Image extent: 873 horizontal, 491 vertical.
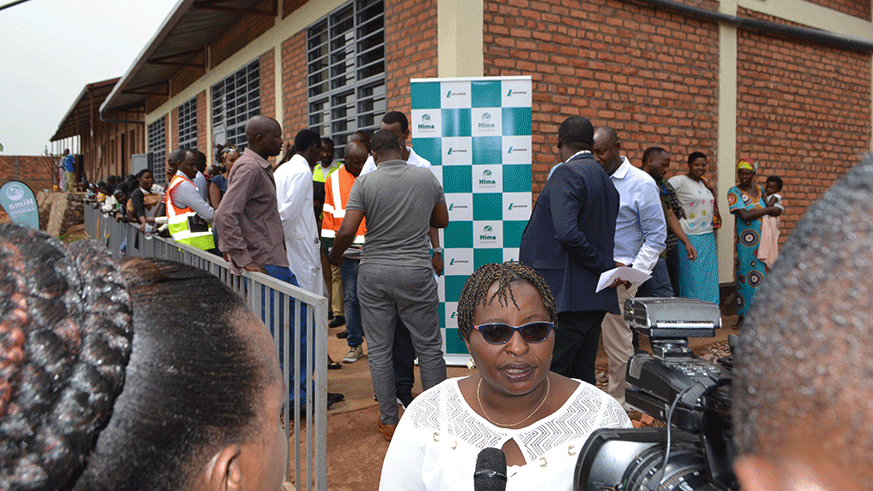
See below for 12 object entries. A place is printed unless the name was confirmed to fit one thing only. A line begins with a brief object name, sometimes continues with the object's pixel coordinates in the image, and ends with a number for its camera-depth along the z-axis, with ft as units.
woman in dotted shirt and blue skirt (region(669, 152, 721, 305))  20.07
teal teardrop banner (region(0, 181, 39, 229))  23.11
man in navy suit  11.18
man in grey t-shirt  12.10
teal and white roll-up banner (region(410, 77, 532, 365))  16.22
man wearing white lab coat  14.49
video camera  2.99
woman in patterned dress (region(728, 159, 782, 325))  22.14
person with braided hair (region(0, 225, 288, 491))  1.84
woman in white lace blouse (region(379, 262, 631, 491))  5.56
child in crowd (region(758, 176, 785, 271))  21.91
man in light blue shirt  13.65
